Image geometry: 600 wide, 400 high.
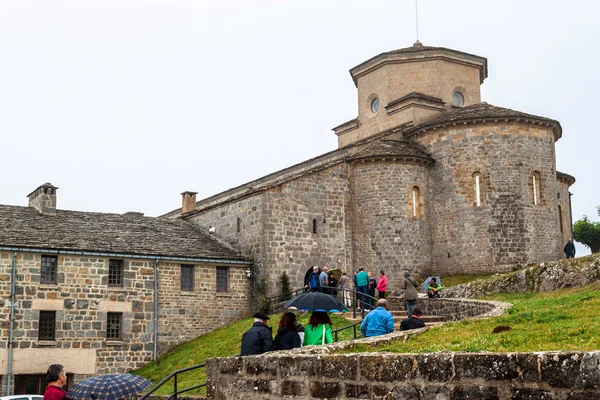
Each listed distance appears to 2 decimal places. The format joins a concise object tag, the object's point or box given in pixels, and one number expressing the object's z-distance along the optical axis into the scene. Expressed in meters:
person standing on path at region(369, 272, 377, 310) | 29.03
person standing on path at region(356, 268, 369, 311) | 27.49
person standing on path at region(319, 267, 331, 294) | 29.20
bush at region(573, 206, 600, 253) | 58.72
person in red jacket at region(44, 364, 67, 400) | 9.47
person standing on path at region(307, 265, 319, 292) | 28.83
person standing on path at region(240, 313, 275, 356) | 11.56
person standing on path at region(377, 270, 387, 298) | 26.30
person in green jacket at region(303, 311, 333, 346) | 12.76
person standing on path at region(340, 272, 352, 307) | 29.25
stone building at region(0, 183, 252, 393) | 27.47
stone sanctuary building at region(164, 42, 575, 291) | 32.88
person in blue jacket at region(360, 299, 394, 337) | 14.18
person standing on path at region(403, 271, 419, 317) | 22.31
